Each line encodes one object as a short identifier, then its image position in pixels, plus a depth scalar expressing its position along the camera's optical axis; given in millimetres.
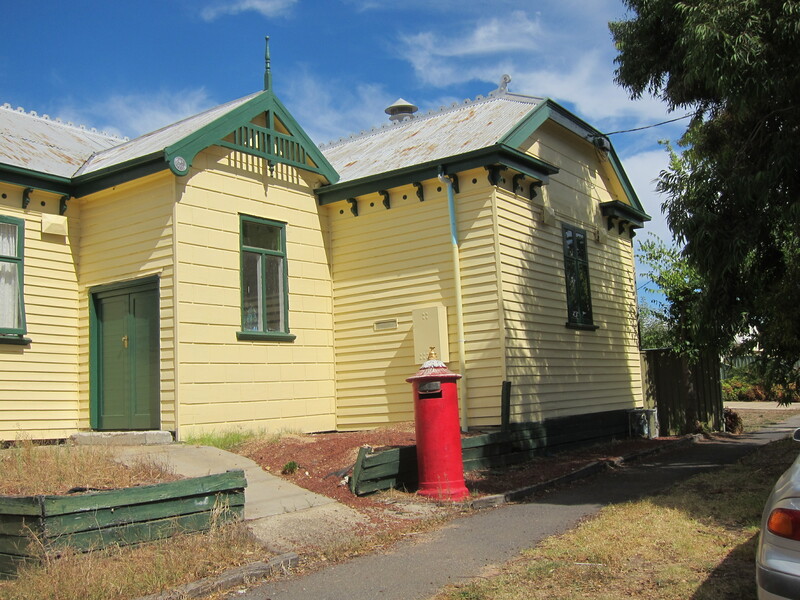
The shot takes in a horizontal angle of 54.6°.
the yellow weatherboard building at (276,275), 11508
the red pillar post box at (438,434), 9211
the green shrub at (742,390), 32000
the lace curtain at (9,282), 11469
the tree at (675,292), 17266
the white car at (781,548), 3848
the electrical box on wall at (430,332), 12492
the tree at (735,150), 9539
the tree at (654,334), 19234
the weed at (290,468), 9516
